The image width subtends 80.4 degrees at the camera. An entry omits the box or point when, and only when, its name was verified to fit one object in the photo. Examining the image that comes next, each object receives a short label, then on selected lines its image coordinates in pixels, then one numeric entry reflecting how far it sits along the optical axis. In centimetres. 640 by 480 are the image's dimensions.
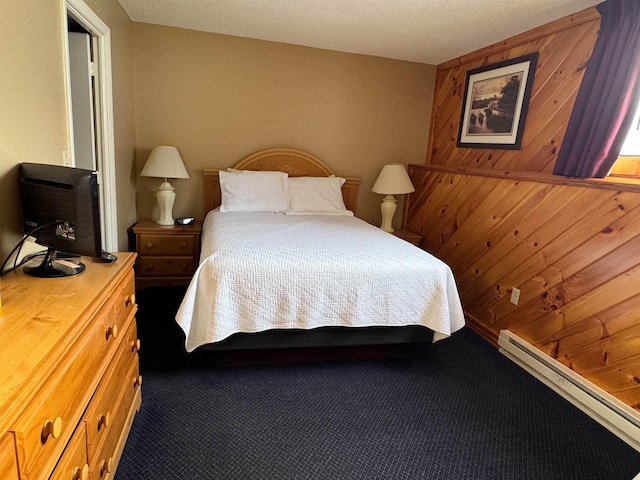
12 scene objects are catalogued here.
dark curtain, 199
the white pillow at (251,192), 337
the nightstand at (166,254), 320
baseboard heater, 187
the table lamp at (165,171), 318
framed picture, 278
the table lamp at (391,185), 367
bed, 198
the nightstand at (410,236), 369
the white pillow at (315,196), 352
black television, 129
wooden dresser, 76
